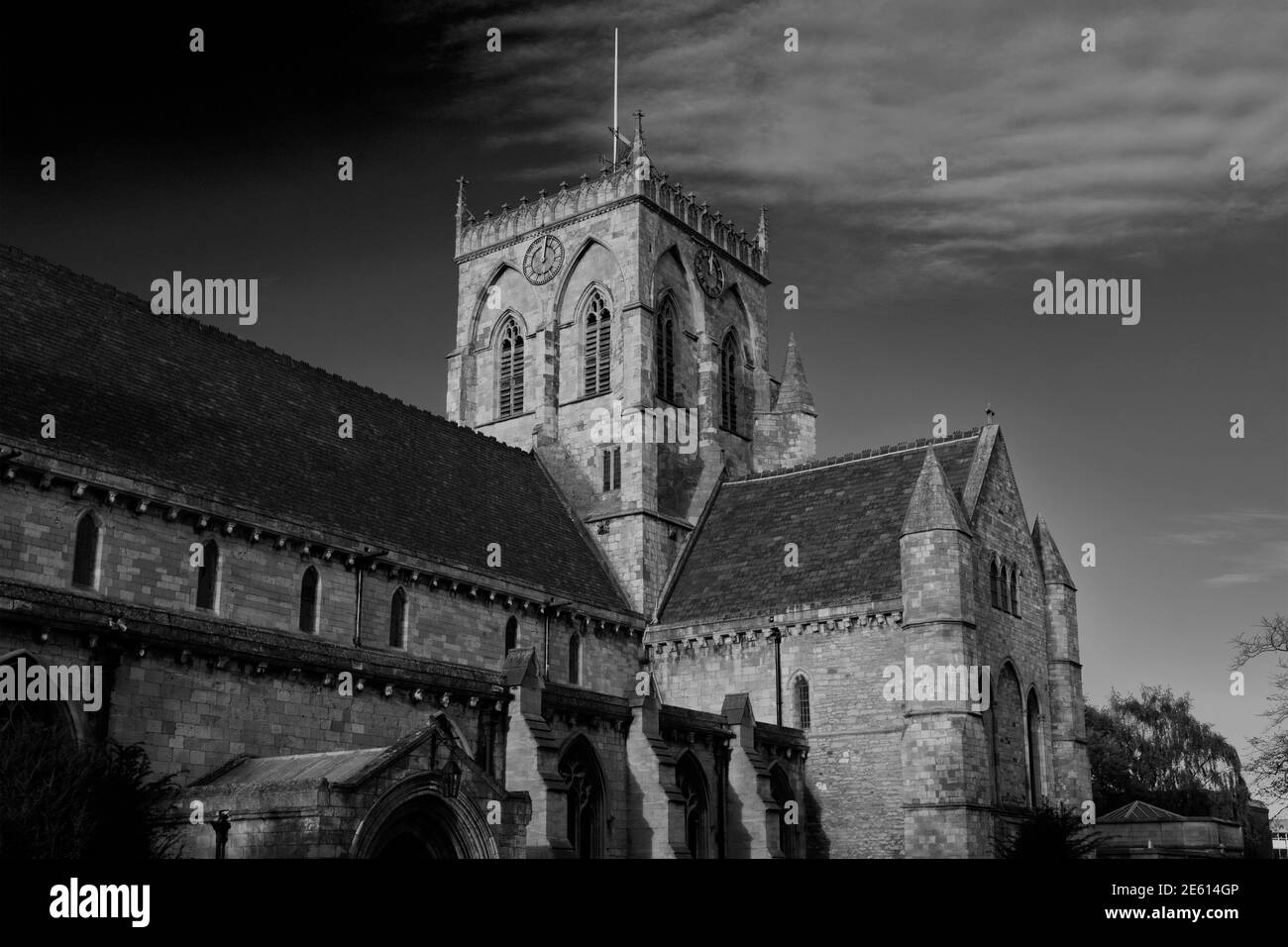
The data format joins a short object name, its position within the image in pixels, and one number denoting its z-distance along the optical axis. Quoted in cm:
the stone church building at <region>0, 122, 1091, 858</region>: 2750
